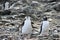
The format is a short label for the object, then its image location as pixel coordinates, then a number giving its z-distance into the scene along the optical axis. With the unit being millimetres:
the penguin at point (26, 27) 9494
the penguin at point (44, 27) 9518
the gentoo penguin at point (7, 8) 16117
